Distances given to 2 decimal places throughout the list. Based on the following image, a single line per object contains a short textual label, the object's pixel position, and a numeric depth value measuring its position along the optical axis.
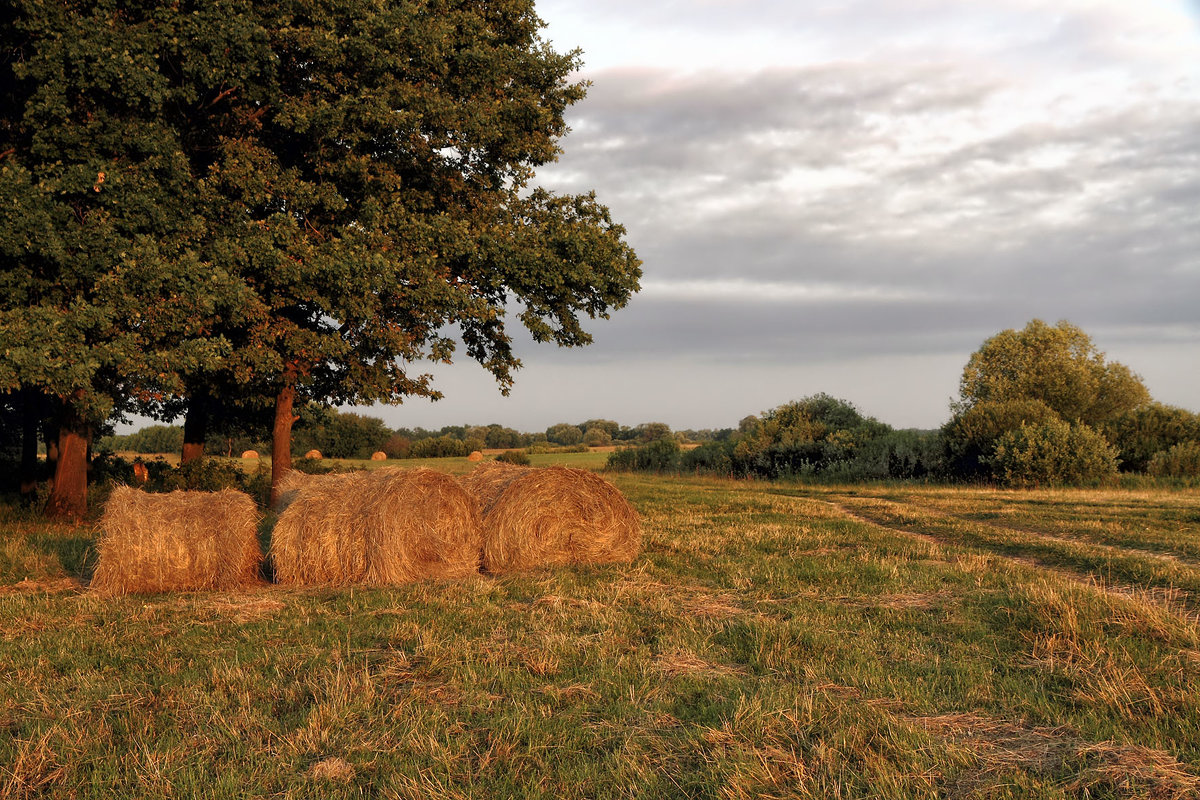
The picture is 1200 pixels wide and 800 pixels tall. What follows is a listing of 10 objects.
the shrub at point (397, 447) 76.50
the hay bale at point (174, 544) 9.91
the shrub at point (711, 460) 45.91
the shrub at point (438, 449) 77.06
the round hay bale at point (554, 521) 11.63
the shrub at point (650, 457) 52.41
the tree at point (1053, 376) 51.50
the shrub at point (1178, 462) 31.29
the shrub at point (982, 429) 34.47
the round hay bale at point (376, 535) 10.71
